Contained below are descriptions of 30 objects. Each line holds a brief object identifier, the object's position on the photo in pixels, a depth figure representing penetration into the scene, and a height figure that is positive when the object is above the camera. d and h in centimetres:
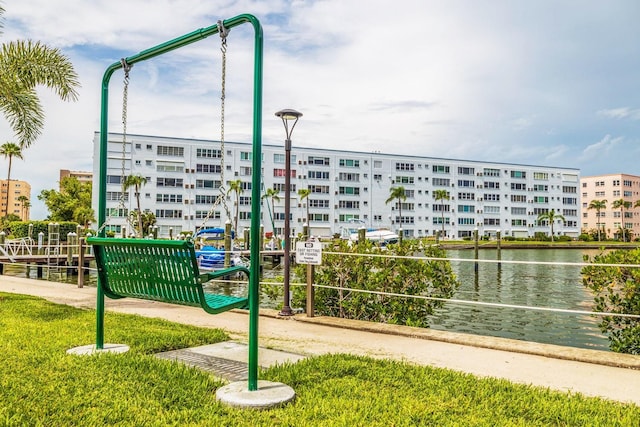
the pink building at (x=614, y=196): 12288 +859
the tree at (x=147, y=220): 5916 +120
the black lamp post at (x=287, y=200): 805 +51
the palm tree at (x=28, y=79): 1033 +306
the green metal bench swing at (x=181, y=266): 394 -30
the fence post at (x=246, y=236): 3639 -37
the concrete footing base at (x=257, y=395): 361 -118
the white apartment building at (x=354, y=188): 6297 +607
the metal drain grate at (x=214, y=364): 452 -124
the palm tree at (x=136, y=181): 5689 +555
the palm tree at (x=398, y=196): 7050 +484
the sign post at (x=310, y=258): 778 -40
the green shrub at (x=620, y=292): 639 -76
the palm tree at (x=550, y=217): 8044 +239
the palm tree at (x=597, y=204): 10778 +580
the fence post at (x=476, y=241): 2998 -56
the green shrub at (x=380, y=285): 824 -86
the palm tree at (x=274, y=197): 6802 +460
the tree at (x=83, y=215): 5647 +166
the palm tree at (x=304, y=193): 6525 +481
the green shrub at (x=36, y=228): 4112 +17
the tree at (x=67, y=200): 5653 +344
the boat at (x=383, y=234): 6050 -31
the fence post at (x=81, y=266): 1322 -91
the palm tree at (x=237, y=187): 6141 +525
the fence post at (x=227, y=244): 2573 -67
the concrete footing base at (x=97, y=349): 508 -118
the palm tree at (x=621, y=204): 10838 +596
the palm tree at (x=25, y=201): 10881 +655
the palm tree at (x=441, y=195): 7394 +524
